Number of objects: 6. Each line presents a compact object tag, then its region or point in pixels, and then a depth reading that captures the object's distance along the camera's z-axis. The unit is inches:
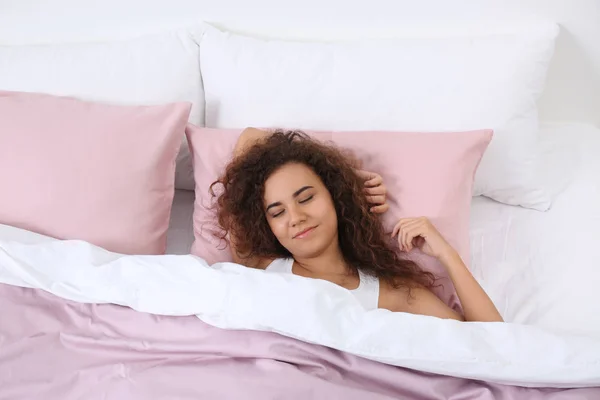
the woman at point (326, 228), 49.7
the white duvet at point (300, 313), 39.2
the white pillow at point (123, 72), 62.0
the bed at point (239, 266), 40.5
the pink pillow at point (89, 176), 53.5
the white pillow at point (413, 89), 57.2
